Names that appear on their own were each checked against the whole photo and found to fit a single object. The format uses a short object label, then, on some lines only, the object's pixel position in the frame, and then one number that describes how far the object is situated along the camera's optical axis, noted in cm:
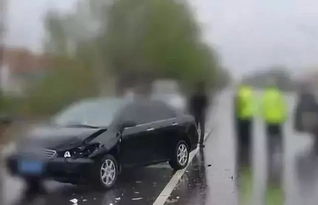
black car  773
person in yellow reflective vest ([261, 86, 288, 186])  1071
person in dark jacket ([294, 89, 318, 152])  1119
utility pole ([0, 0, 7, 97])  1187
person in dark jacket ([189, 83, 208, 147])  1029
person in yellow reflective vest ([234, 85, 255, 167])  1080
